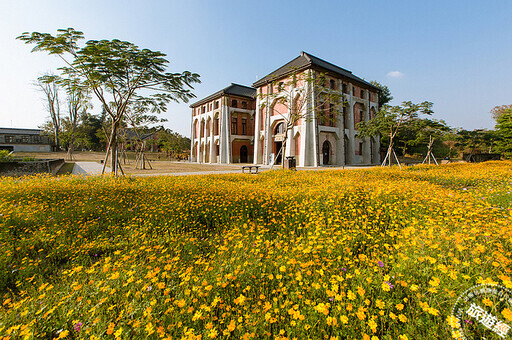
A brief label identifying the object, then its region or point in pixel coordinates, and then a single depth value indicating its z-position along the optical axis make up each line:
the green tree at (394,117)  17.93
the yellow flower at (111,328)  1.67
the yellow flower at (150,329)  1.63
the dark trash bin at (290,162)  16.57
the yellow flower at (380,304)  1.75
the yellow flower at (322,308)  1.71
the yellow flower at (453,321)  1.58
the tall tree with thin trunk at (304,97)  17.97
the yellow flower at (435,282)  1.72
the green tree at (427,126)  20.33
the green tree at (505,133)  27.12
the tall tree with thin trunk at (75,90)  9.93
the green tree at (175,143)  46.75
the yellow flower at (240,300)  1.93
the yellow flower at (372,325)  1.58
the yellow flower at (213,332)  1.53
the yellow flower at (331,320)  1.62
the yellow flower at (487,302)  1.52
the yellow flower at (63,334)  1.58
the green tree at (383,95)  40.72
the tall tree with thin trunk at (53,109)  42.81
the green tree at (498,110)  43.06
